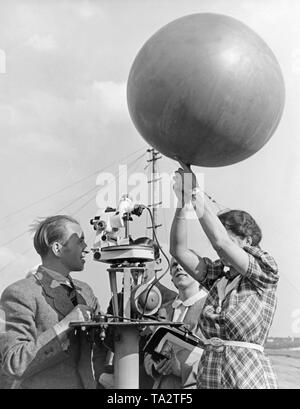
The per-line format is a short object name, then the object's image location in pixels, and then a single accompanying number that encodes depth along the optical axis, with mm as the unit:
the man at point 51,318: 3488
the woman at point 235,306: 3309
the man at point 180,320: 4219
